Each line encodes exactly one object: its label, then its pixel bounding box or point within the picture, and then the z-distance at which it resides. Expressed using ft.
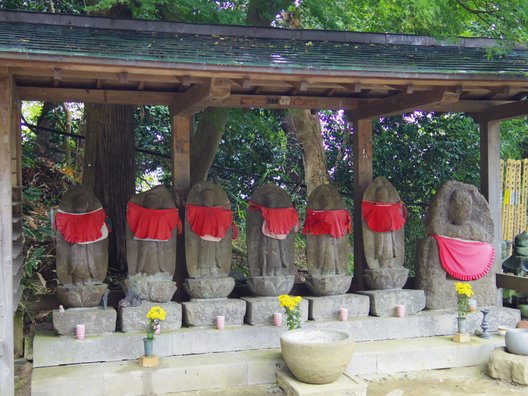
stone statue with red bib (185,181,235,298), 22.12
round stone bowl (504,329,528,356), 19.98
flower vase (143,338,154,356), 19.19
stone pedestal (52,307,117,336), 19.97
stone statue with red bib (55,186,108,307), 21.06
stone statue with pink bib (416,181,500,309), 24.30
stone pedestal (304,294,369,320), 22.75
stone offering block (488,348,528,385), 19.58
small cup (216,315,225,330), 21.24
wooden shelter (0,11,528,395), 16.87
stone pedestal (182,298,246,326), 21.49
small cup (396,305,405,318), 23.17
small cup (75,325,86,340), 19.63
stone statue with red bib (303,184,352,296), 23.82
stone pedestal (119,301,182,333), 20.53
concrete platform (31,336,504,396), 18.25
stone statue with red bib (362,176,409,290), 24.56
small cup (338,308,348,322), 22.61
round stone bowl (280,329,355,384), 17.37
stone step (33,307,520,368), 19.43
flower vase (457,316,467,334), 22.56
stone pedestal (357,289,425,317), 23.34
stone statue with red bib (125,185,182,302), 21.84
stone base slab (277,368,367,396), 17.29
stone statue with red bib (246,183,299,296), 23.02
